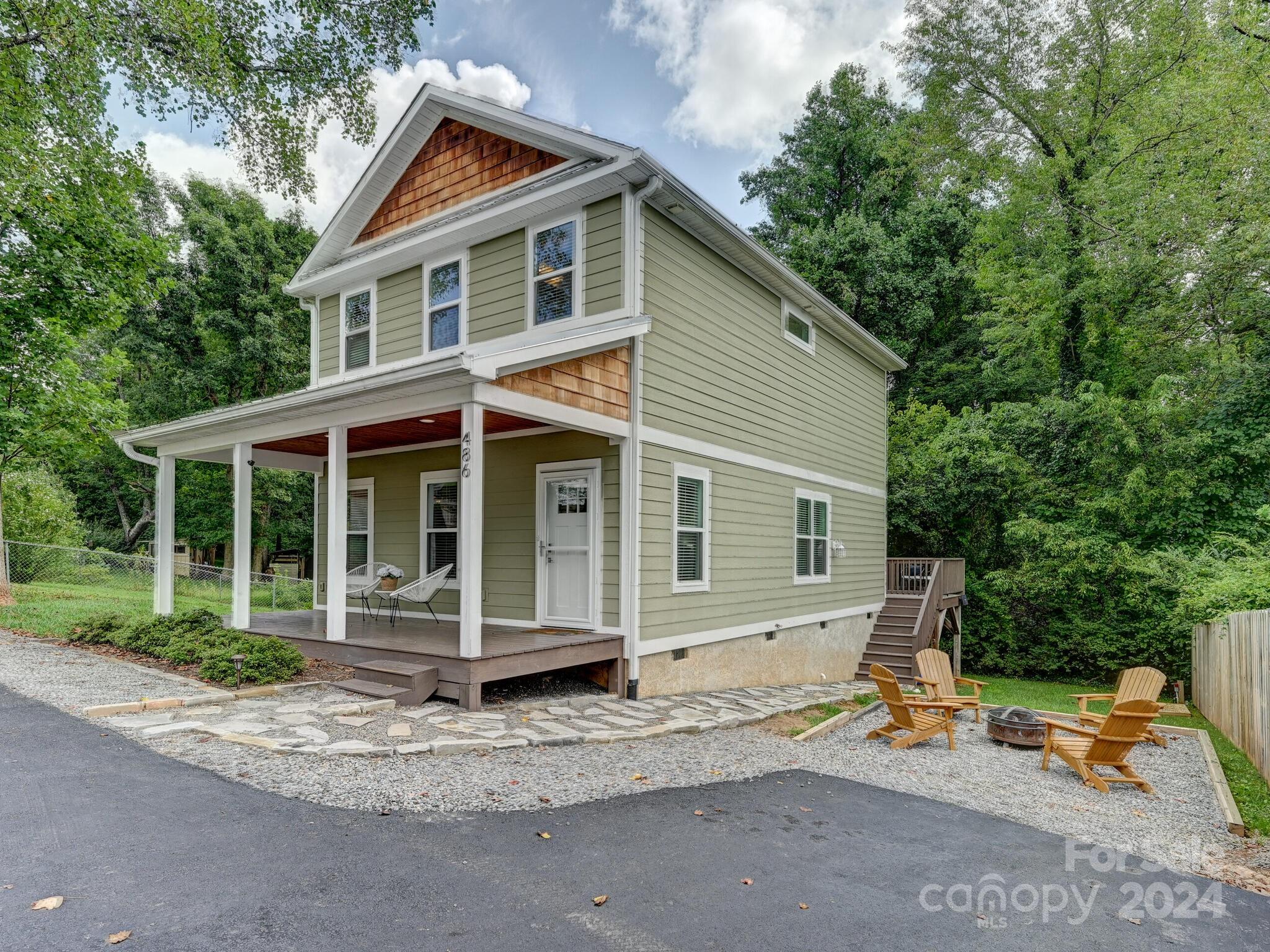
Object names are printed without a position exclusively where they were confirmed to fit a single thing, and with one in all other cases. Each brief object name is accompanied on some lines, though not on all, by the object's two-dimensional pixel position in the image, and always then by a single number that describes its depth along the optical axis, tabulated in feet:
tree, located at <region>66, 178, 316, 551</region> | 70.44
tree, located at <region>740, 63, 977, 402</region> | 71.46
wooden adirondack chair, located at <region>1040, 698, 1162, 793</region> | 20.31
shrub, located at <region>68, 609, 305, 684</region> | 22.62
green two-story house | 24.26
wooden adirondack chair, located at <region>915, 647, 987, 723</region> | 27.71
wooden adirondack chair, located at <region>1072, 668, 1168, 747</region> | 27.04
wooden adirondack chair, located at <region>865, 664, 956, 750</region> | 23.45
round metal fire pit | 24.63
